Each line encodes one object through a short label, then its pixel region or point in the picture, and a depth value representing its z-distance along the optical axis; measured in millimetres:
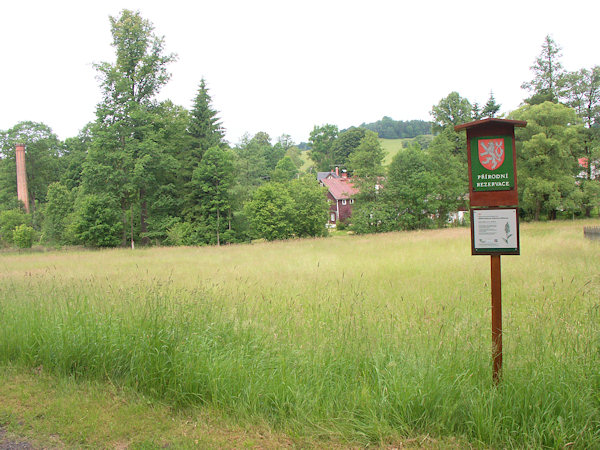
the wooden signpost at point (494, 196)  3738
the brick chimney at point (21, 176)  50219
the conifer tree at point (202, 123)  40250
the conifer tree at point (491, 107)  53531
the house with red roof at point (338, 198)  65875
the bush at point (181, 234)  35438
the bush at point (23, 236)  40156
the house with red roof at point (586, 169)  40094
